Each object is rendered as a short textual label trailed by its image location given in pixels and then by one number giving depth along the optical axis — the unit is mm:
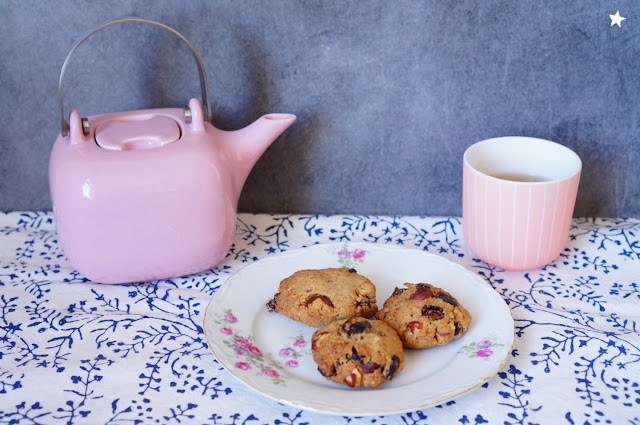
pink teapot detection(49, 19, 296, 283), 746
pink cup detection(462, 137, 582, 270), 785
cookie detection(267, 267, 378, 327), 716
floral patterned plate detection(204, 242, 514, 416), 628
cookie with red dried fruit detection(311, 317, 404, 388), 633
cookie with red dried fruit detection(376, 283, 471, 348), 688
